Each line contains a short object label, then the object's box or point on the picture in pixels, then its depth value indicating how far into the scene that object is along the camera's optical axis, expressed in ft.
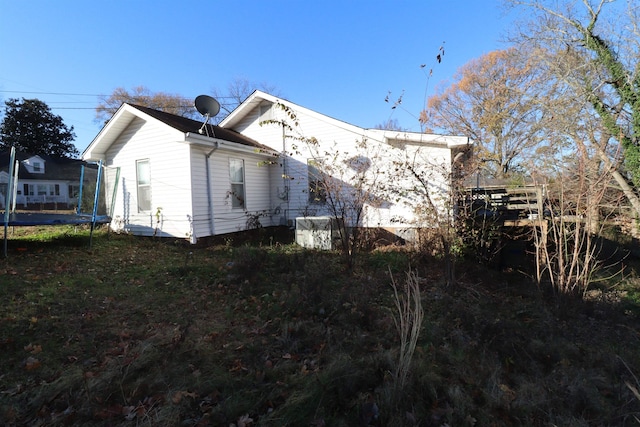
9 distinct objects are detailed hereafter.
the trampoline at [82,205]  23.06
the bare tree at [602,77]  41.06
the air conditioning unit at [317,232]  30.71
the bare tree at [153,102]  111.55
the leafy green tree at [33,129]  124.06
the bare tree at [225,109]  101.55
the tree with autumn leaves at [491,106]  74.38
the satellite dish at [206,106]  34.45
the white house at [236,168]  30.83
